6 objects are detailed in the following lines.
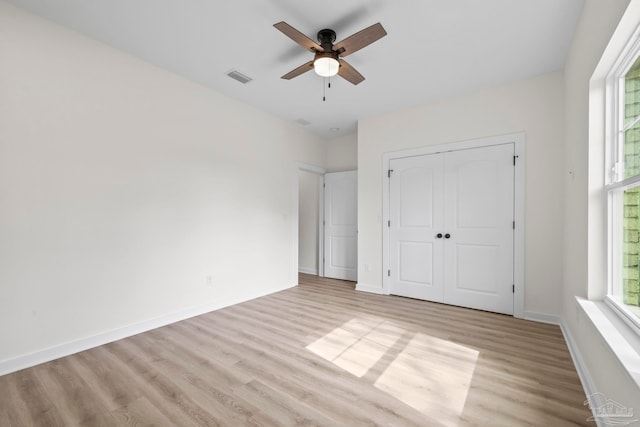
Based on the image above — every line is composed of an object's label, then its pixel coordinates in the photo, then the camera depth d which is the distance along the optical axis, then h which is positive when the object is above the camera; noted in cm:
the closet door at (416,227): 392 -17
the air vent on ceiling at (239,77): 319 +166
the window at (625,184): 154 +19
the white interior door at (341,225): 532 -20
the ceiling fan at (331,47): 205 +138
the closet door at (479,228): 341 -15
